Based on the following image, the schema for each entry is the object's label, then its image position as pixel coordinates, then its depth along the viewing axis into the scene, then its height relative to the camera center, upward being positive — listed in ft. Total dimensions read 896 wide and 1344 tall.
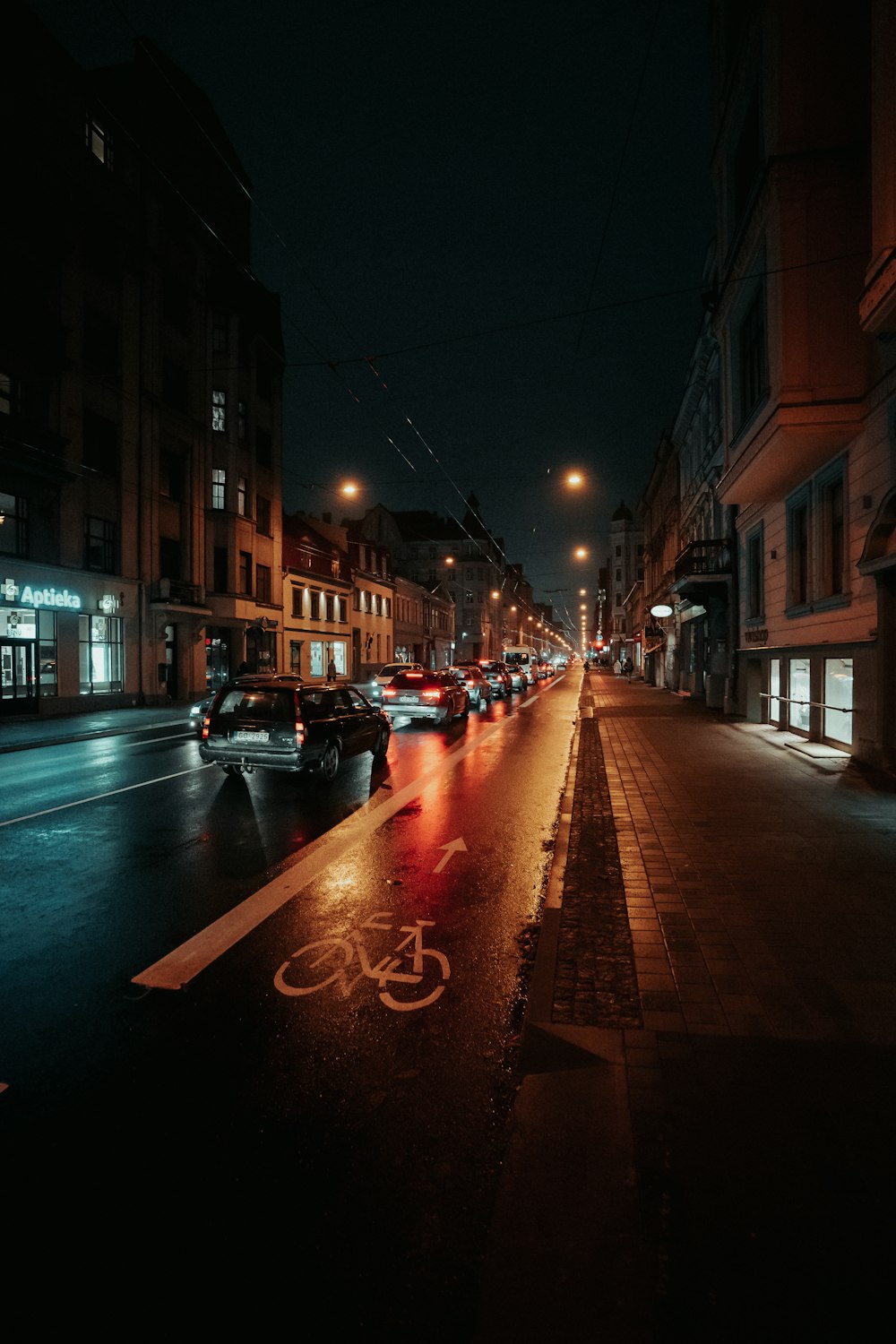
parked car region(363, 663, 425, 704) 88.73 -1.58
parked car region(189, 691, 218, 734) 59.52 -3.97
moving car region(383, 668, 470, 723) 66.03 -2.84
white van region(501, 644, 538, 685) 200.05 +1.91
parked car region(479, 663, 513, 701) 118.62 -1.93
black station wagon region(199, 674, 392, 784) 34.71 -3.09
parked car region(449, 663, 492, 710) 95.76 -2.27
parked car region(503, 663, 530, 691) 147.64 -2.43
